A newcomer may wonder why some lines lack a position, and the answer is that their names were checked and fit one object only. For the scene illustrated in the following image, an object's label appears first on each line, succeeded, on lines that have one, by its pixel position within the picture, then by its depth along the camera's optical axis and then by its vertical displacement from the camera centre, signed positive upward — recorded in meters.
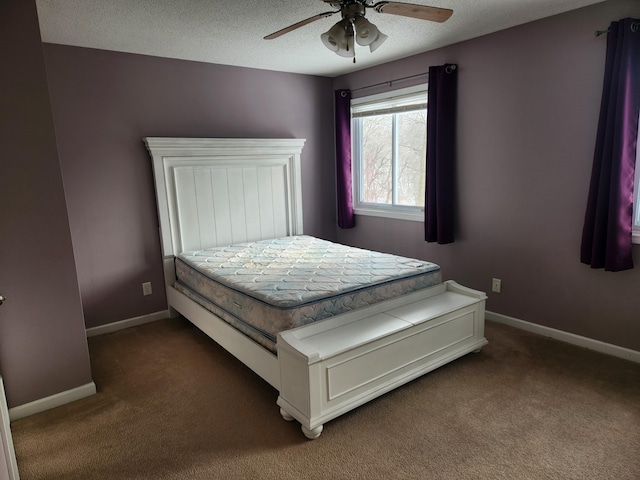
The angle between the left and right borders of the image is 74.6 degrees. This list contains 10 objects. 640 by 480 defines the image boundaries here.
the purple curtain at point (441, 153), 3.40 +0.08
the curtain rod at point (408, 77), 3.37 +0.76
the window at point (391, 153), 3.89 +0.11
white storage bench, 2.06 -1.00
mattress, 2.36 -0.71
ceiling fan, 2.04 +0.72
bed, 2.18 -0.77
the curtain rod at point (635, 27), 2.38 +0.71
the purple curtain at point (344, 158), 4.38 +0.09
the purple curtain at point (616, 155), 2.43 +0.00
